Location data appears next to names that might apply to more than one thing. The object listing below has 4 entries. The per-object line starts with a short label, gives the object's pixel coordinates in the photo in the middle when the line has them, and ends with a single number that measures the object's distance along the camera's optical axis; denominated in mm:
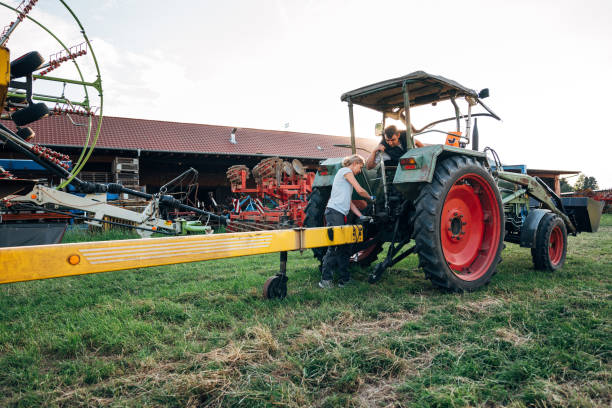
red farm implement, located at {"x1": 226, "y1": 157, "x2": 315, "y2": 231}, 10031
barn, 13672
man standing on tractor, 4258
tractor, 3475
